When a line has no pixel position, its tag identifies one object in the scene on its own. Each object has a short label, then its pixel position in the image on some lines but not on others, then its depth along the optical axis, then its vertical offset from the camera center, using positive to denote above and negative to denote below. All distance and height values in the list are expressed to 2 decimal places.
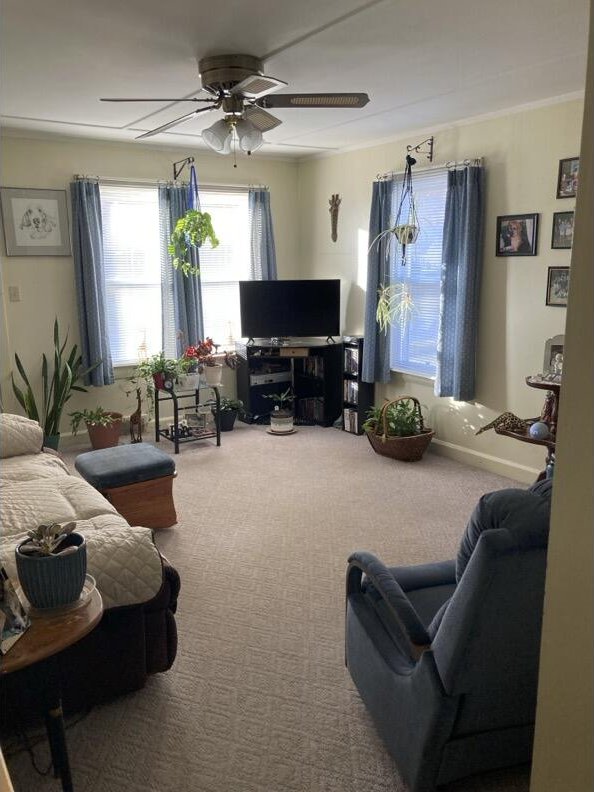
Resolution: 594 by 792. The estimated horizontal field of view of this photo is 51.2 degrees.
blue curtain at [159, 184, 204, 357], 5.44 -0.19
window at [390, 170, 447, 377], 4.84 -0.09
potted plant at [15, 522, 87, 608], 1.58 -0.75
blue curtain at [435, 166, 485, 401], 4.37 -0.09
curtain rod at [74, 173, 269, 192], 5.05 +0.78
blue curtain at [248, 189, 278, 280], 5.97 +0.34
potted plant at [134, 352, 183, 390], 5.12 -0.79
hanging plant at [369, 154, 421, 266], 4.83 +0.40
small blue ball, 3.34 -0.85
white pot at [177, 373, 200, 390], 5.21 -0.90
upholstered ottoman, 3.41 -1.14
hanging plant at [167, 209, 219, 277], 5.21 +0.32
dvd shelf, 5.55 -1.05
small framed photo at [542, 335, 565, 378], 3.80 -0.52
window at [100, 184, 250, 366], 5.38 +0.07
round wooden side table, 1.48 -0.89
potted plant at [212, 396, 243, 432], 5.73 -1.28
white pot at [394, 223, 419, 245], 4.82 +0.29
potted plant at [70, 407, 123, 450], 5.05 -1.23
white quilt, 2.08 -0.97
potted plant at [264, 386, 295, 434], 5.64 -1.33
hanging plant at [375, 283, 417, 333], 5.16 -0.28
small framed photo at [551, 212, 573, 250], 3.85 +0.24
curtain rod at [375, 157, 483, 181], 4.34 +0.77
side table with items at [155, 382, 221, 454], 5.15 -1.26
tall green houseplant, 4.80 -0.90
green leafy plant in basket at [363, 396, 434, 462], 4.79 -1.24
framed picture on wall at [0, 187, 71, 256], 4.79 +0.40
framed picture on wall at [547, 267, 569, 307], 3.92 -0.10
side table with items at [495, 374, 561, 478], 3.31 -0.81
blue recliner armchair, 1.45 -1.02
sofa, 2.05 -1.19
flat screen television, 5.75 -0.33
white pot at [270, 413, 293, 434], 5.63 -1.35
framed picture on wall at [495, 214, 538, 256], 4.09 +0.24
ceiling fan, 2.77 +0.78
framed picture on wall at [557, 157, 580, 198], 3.76 +0.56
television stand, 5.80 -0.99
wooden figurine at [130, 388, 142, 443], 5.34 -1.28
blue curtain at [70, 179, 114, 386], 4.97 +0.00
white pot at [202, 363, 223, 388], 5.36 -0.87
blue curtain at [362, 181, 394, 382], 5.14 -0.08
